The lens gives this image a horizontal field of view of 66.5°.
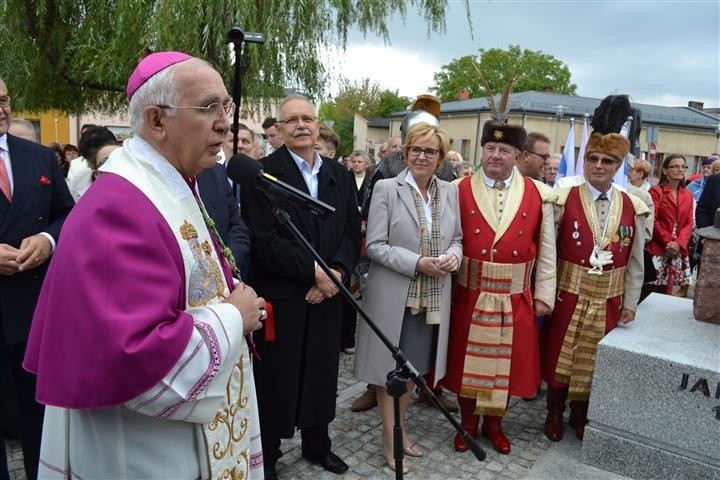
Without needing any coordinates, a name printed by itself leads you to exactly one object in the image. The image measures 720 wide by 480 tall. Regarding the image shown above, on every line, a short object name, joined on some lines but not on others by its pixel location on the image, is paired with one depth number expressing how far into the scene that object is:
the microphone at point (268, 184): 1.92
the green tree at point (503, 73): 47.94
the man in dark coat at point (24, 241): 2.56
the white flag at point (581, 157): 6.13
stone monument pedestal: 3.21
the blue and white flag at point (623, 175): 5.23
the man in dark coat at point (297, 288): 3.08
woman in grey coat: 3.41
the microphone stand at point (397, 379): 1.98
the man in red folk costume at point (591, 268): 3.78
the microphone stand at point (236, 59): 2.95
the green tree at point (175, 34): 6.82
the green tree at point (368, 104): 48.21
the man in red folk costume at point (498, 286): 3.60
